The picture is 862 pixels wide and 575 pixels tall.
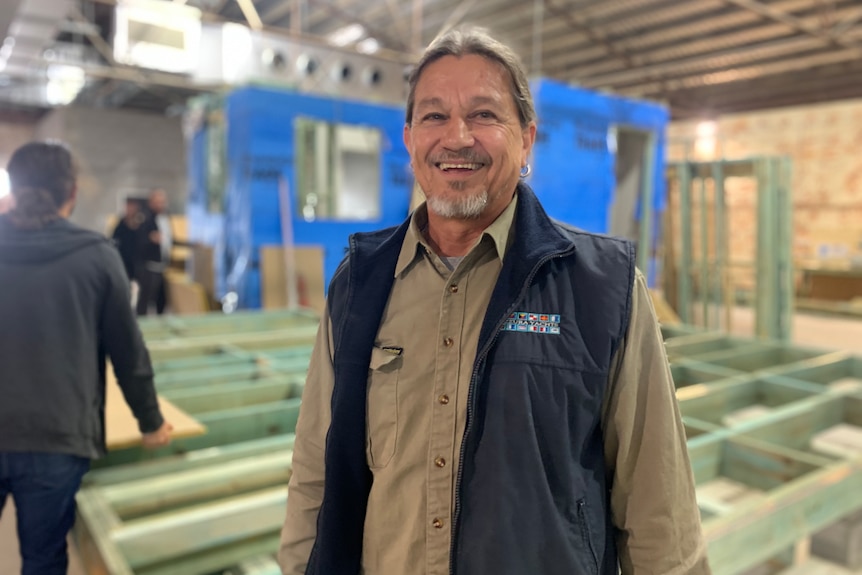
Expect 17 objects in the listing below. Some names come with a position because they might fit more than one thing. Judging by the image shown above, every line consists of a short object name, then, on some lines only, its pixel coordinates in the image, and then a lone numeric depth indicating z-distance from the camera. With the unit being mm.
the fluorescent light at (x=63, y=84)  10531
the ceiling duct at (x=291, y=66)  8516
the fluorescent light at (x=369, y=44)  10156
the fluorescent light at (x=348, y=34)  9820
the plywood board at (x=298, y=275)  6801
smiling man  1069
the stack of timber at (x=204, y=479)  2131
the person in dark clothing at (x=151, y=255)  6973
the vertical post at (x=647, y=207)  7098
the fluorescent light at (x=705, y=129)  12499
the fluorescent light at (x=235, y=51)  8508
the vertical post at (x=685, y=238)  7230
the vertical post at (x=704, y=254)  6934
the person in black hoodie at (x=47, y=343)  1899
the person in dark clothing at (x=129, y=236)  6797
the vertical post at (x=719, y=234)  6609
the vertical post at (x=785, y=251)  6539
